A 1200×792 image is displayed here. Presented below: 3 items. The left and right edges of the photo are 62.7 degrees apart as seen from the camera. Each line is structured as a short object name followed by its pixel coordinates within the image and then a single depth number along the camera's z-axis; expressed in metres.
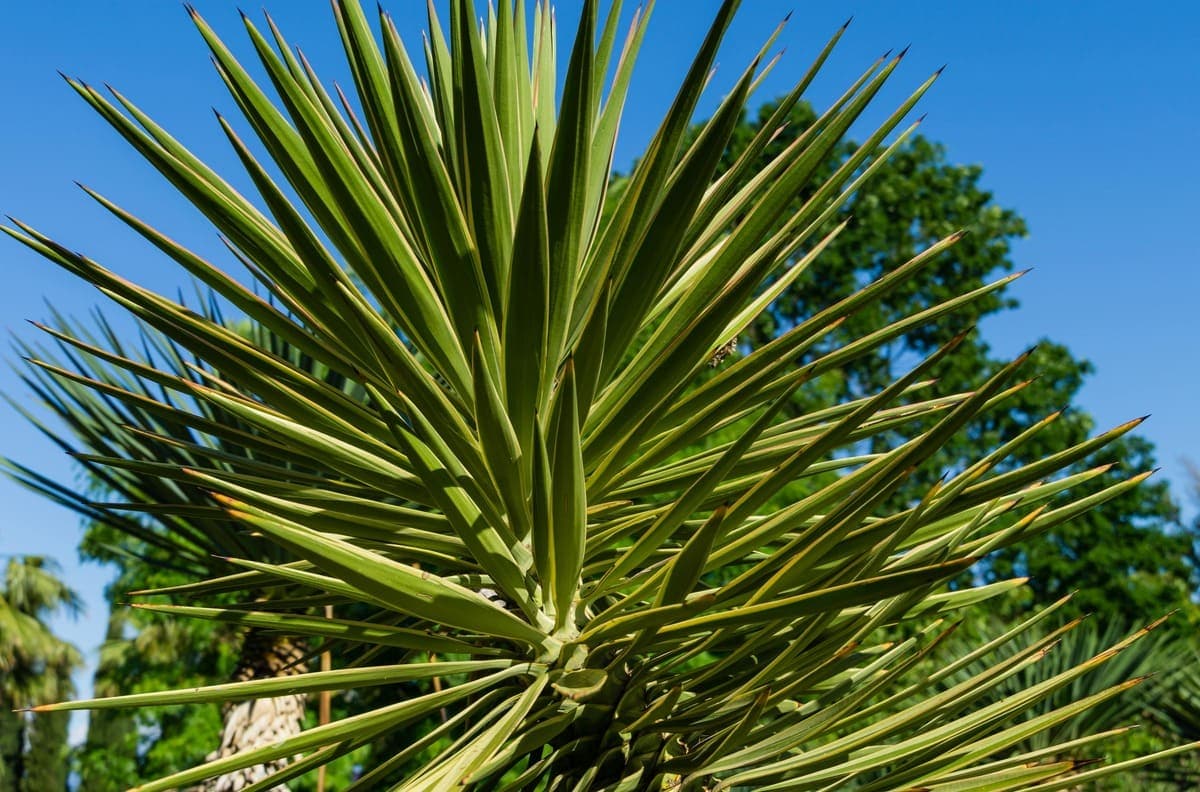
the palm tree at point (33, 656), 19.58
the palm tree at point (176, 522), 3.55
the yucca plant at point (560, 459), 1.30
